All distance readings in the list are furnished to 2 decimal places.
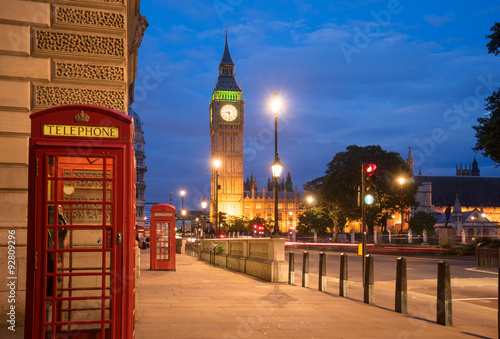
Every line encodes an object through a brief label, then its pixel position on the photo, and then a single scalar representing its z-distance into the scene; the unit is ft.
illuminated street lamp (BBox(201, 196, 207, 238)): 143.95
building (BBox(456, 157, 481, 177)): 581.12
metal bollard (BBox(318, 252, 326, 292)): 45.68
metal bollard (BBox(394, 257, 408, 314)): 33.65
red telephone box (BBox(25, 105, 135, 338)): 17.37
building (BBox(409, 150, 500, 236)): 383.86
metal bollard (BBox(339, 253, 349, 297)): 42.16
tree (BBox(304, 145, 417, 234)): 206.90
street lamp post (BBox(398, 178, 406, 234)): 206.74
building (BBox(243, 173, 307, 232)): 555.69
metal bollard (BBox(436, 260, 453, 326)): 29.77
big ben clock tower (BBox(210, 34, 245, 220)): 528.63
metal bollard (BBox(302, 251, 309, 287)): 49.47
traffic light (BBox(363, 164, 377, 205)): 45.75
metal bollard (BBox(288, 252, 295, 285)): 51.90
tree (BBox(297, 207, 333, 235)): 261.65
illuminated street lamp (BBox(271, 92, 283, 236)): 62.18
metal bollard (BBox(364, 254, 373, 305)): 37.47
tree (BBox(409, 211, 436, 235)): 280.31
